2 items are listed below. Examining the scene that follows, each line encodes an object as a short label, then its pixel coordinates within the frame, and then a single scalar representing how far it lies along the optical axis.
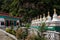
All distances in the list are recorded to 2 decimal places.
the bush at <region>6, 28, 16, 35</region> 17.70
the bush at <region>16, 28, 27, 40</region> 12.21
